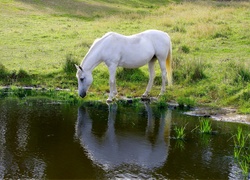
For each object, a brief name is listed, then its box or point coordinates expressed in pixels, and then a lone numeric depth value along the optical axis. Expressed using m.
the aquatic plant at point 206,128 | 10.41
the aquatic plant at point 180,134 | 10.00
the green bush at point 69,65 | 15.70
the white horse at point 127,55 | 12.97
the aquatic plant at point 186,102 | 12.94
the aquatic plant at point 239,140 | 9.30
